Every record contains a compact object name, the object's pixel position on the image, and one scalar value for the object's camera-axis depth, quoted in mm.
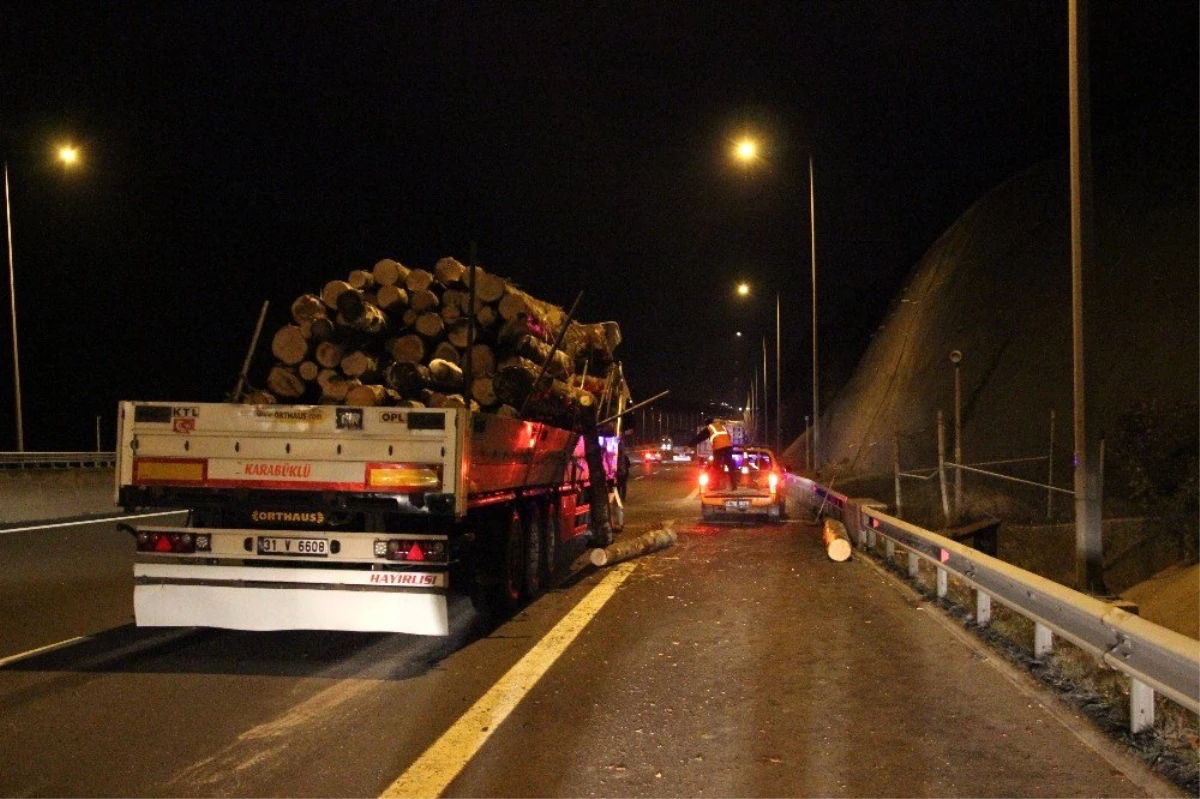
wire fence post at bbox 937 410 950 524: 15783
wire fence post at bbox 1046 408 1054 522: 16544
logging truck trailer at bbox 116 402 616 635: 7973
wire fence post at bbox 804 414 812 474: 41131
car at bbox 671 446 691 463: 75400
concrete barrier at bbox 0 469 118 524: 22219
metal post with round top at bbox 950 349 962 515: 15523
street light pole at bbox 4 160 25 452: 26797
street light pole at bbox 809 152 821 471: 27922
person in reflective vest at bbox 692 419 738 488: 19359
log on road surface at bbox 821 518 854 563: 14602
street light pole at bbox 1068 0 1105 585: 9805
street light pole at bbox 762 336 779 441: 55875
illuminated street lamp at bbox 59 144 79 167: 24297
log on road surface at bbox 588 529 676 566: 14133
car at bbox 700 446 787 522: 20953
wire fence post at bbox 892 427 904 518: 17766
